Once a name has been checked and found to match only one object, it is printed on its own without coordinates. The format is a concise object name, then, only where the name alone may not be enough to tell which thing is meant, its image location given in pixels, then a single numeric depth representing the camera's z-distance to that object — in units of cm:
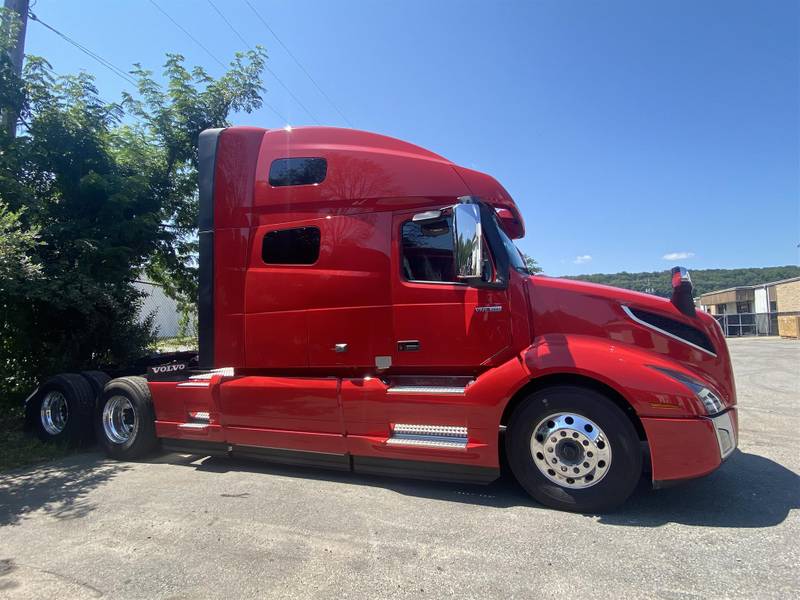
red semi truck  363
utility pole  687
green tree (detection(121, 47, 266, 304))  785
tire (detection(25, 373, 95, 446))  588
